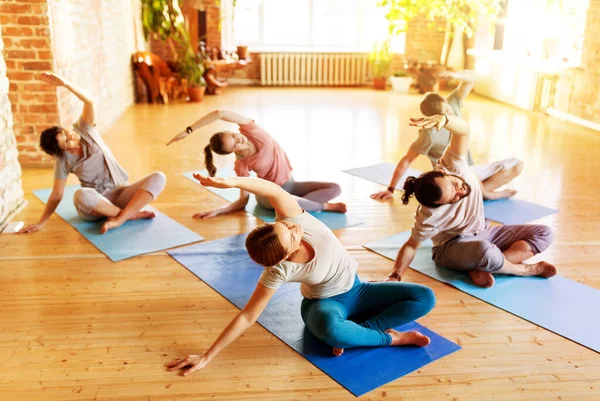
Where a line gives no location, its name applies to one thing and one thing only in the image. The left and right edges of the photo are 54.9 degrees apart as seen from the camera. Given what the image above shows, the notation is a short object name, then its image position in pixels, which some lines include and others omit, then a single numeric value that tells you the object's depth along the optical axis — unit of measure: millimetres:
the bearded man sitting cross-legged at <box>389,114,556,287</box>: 2527
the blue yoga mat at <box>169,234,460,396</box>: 2170
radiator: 10688
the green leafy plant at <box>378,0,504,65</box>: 9133
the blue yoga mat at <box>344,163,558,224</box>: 3854
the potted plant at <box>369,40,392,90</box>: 10406
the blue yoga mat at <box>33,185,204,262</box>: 3279
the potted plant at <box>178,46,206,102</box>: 8672
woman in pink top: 3412
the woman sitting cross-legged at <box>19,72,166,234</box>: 3311
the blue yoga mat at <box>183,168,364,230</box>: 3744
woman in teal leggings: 1896
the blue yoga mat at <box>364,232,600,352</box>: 2488
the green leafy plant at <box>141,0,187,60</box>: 8492
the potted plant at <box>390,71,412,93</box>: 10195
